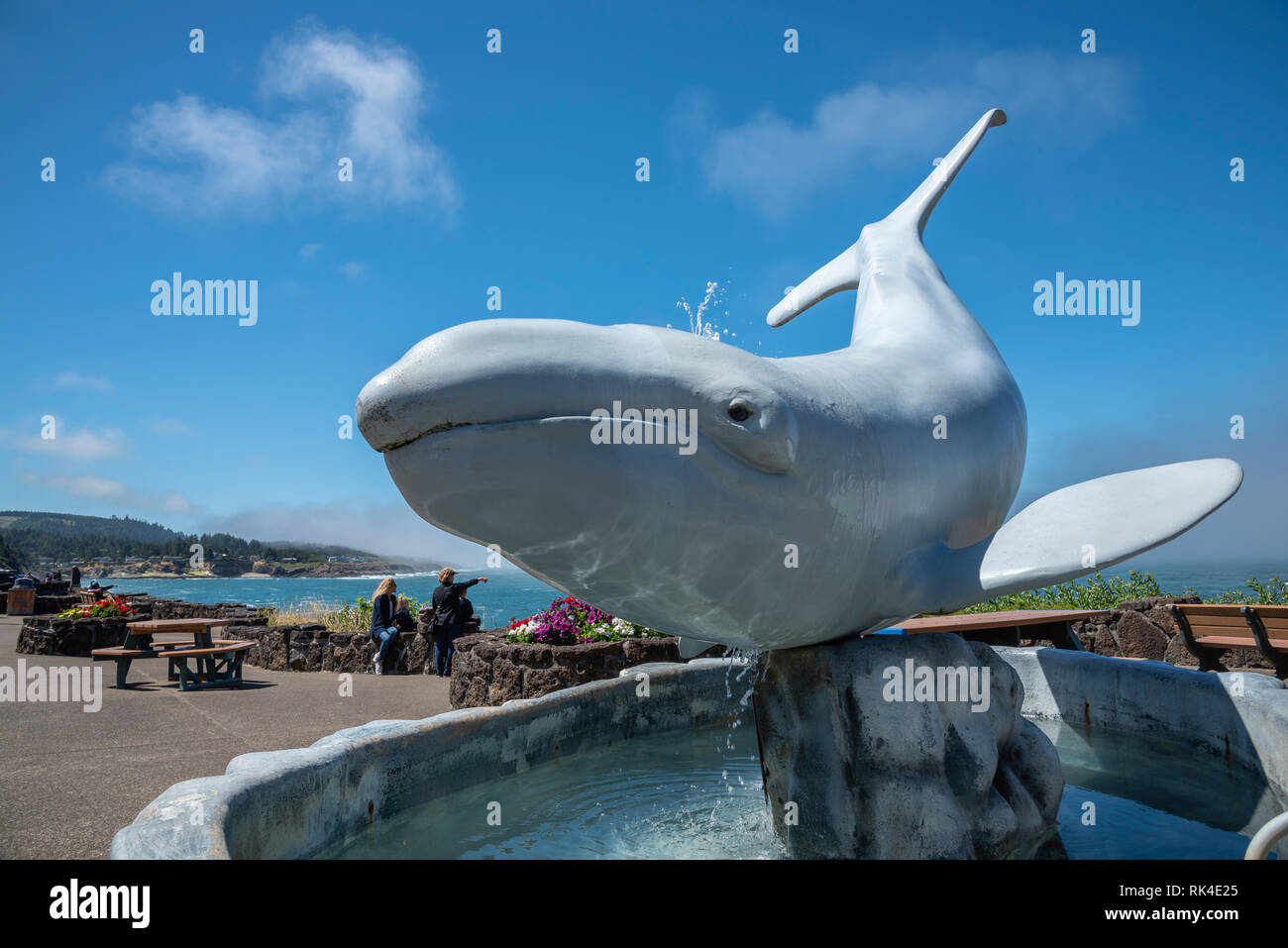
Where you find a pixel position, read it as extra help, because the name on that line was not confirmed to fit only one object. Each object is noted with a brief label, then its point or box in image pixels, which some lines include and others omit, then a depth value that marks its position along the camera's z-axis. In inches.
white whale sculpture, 91.8
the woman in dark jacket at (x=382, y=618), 491.5
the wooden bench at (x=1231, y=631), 317.4
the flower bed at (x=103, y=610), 606.2
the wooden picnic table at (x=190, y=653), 434.6
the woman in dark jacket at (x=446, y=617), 472.1
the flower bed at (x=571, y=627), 362.9
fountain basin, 118.3
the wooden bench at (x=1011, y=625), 343.3
